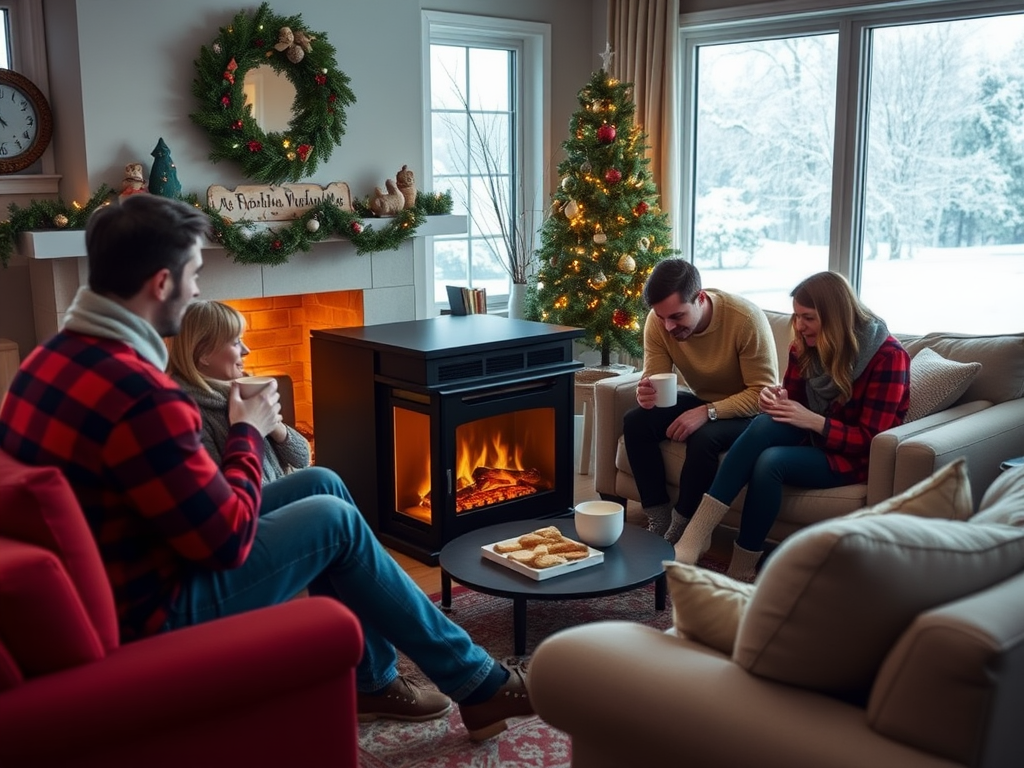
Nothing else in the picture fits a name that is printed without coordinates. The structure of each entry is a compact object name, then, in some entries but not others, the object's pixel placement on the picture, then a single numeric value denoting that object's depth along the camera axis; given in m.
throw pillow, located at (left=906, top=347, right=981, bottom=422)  3.60
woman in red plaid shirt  3.38
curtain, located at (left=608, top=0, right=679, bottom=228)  5.45
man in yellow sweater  3.70
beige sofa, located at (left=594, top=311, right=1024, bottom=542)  3.27
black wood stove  3.69
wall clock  4.13
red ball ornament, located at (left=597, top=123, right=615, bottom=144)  5.20
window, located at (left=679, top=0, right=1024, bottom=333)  4.61
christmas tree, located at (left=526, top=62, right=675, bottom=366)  5.25
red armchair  1.60
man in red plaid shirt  1.78
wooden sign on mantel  4.39
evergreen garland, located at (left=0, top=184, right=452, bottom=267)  3.99
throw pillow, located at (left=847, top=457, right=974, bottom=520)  1.78
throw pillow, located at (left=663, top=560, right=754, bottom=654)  1.72
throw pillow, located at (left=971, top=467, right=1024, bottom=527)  1.75
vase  5.66
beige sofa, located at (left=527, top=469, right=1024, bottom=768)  1.39
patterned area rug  2.54
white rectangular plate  2.89
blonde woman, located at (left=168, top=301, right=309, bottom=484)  2.63
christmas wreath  4.30
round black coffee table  2.83
